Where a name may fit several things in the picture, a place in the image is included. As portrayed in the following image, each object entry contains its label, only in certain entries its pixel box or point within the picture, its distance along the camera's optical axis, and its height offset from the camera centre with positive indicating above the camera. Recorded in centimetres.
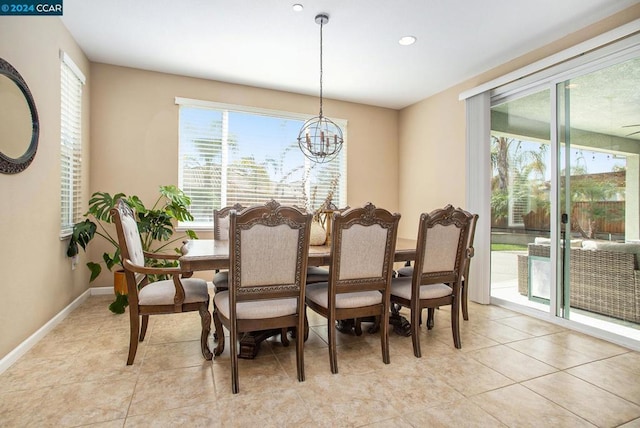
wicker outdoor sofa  276 -53
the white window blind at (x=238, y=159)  443 +81
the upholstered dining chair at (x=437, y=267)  247 -38
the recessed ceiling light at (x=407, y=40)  332 +177
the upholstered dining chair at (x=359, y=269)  220 -35
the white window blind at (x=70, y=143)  323 +75
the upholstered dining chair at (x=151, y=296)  223 -53
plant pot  343 -67
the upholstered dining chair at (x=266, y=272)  193 -32
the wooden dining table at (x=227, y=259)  210 -28
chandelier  319 +73
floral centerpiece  283 -6
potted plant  331 -9
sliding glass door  280 +21
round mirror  219 +67
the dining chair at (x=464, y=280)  320 -61
